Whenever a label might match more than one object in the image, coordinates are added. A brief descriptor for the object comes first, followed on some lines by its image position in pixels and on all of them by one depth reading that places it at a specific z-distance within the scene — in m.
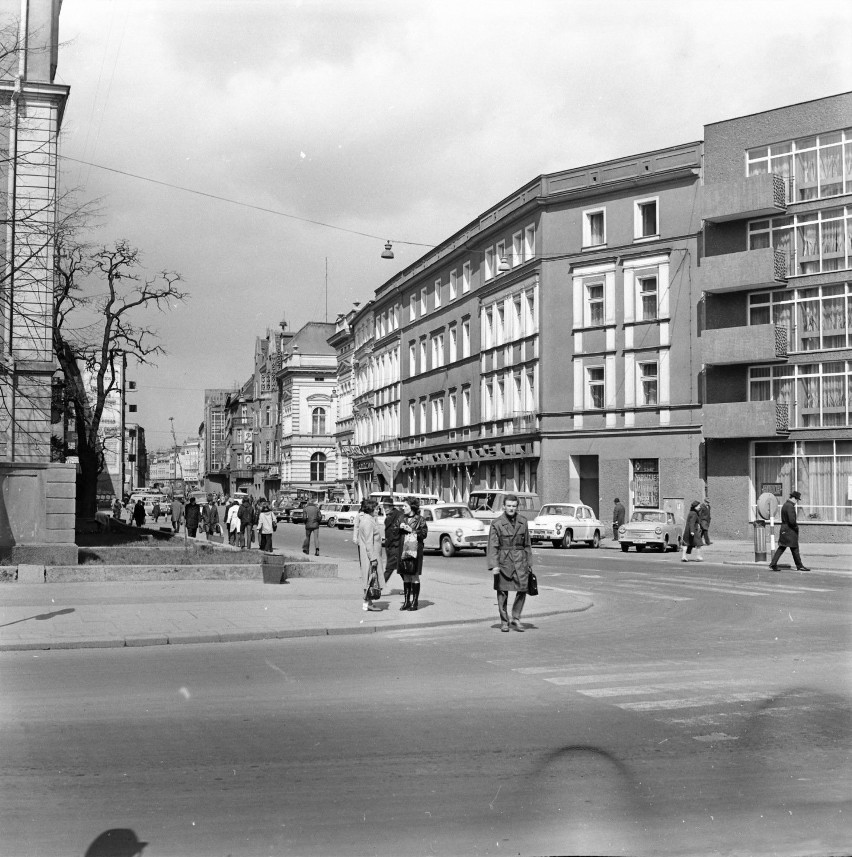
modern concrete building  39.66
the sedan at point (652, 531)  37.50
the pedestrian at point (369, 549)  17.52
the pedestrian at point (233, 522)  39.56
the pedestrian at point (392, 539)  18.41
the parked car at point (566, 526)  39.59
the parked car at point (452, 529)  33.88
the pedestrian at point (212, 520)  46.00
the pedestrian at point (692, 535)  31.73
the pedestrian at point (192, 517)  39.72
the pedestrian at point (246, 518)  36.09
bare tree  37.97
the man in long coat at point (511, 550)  14.34
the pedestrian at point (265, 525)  29.62
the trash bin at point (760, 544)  30.19
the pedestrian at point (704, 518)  34.08
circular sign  31.09
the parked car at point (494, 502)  43.38
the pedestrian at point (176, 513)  46.31
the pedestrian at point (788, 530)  25.88
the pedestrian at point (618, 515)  41.91
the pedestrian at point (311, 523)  31.95
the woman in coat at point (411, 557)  17.41
